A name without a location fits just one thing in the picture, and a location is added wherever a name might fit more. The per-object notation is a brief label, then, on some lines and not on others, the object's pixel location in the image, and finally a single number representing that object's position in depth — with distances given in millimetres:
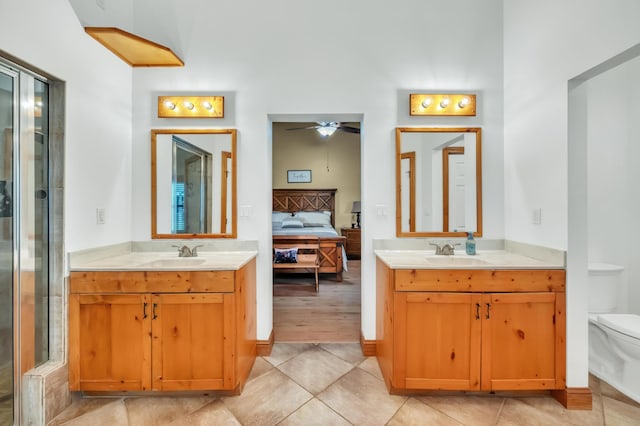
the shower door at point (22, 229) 1505
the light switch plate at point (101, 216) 2035
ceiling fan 4566
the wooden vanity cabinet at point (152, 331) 1765
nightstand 6367
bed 4625
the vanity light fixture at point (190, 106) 2330
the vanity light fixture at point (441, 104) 2348
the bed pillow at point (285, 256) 4332
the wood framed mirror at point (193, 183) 2363
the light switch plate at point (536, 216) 1999
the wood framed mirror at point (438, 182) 2363
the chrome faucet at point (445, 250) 2217
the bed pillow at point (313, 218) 6117
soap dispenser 2234
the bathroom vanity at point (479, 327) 1774
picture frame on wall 6738
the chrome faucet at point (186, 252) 2198
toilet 1823
